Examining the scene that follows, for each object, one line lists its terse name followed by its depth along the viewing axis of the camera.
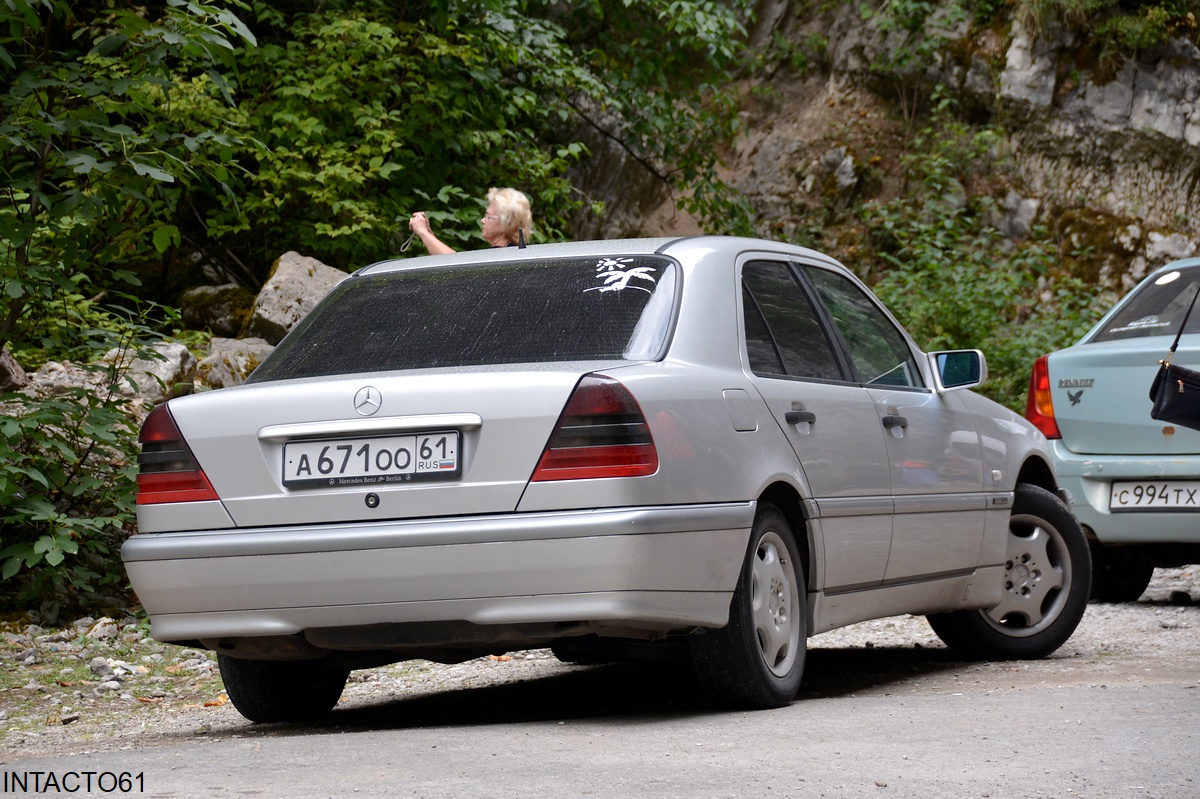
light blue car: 15.29
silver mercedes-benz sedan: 8.42
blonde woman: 15.83
